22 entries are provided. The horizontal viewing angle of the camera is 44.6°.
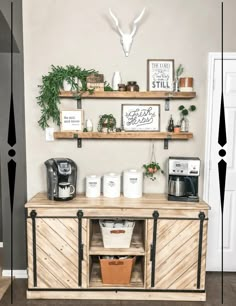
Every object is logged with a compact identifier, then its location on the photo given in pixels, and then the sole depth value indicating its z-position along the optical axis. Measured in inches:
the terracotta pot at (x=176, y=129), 103.0
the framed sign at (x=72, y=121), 104.4
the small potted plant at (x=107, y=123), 103.0
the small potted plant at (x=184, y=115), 104.7
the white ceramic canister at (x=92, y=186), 101.0
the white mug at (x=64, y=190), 96.3
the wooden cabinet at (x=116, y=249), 92.4
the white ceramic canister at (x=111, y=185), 100.9
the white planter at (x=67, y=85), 101.8
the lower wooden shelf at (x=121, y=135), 100.6
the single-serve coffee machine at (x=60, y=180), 96.4
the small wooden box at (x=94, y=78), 101.0
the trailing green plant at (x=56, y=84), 101.0
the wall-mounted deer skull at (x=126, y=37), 100.7
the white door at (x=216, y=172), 108.3
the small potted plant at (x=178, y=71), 104.7
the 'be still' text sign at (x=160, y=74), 104.8
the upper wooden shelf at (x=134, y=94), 99.7
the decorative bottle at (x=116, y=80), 102.9
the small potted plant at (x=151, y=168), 104.5
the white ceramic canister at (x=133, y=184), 100.7
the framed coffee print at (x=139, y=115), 106.4
